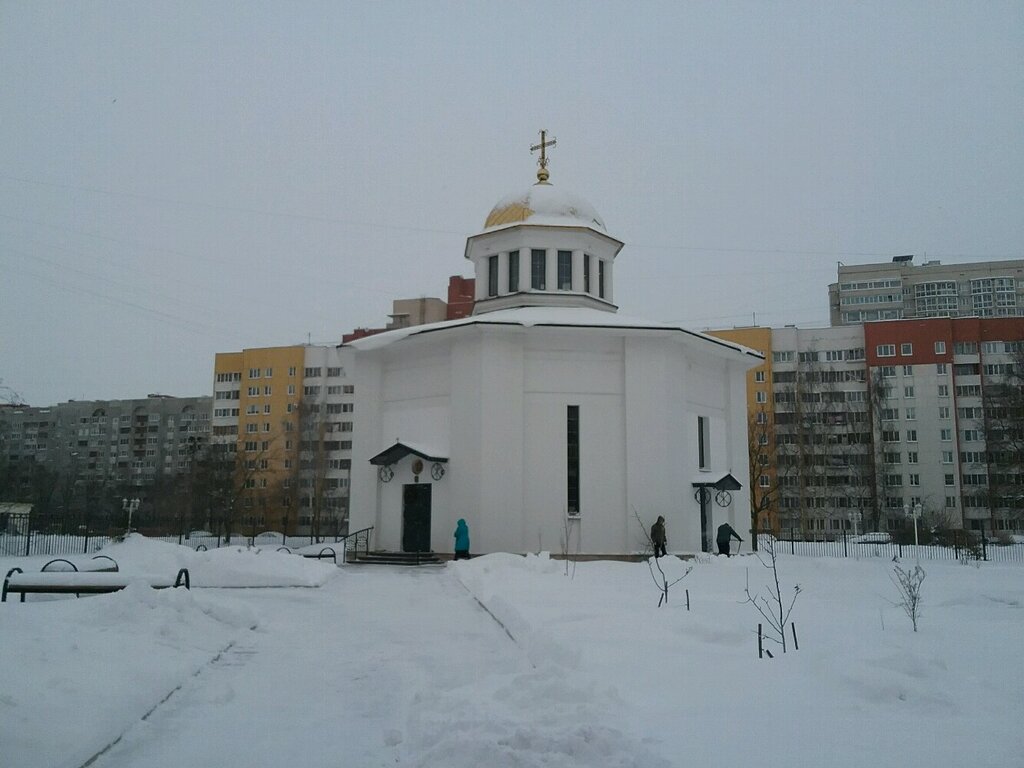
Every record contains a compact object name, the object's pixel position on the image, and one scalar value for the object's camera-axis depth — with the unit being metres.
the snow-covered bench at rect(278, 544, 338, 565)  25.60
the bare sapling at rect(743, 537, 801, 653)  8.62
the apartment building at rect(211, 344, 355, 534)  64.19
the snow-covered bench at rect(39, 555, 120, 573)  16.53
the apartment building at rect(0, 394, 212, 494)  89.19
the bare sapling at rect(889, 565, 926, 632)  9.16
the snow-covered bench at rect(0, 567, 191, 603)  11.48
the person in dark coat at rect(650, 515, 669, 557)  23.22
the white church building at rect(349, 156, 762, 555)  24.23
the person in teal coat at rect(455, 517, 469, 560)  22.77
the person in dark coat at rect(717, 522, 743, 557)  24.89
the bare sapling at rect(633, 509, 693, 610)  19.09
